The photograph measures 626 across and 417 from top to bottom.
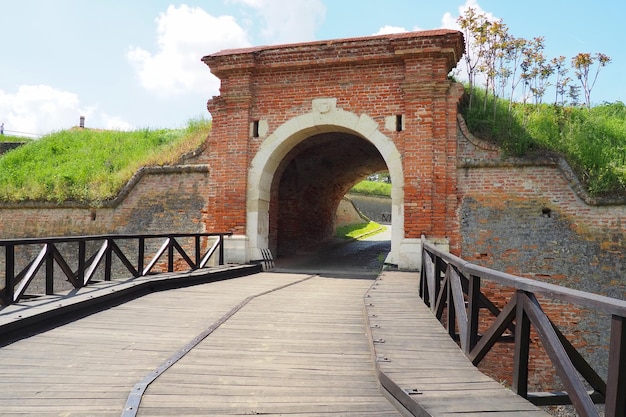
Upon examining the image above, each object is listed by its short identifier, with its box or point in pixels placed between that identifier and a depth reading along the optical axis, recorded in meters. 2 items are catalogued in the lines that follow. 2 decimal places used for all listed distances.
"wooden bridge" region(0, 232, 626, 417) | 2.86
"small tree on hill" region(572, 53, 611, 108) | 11.91
